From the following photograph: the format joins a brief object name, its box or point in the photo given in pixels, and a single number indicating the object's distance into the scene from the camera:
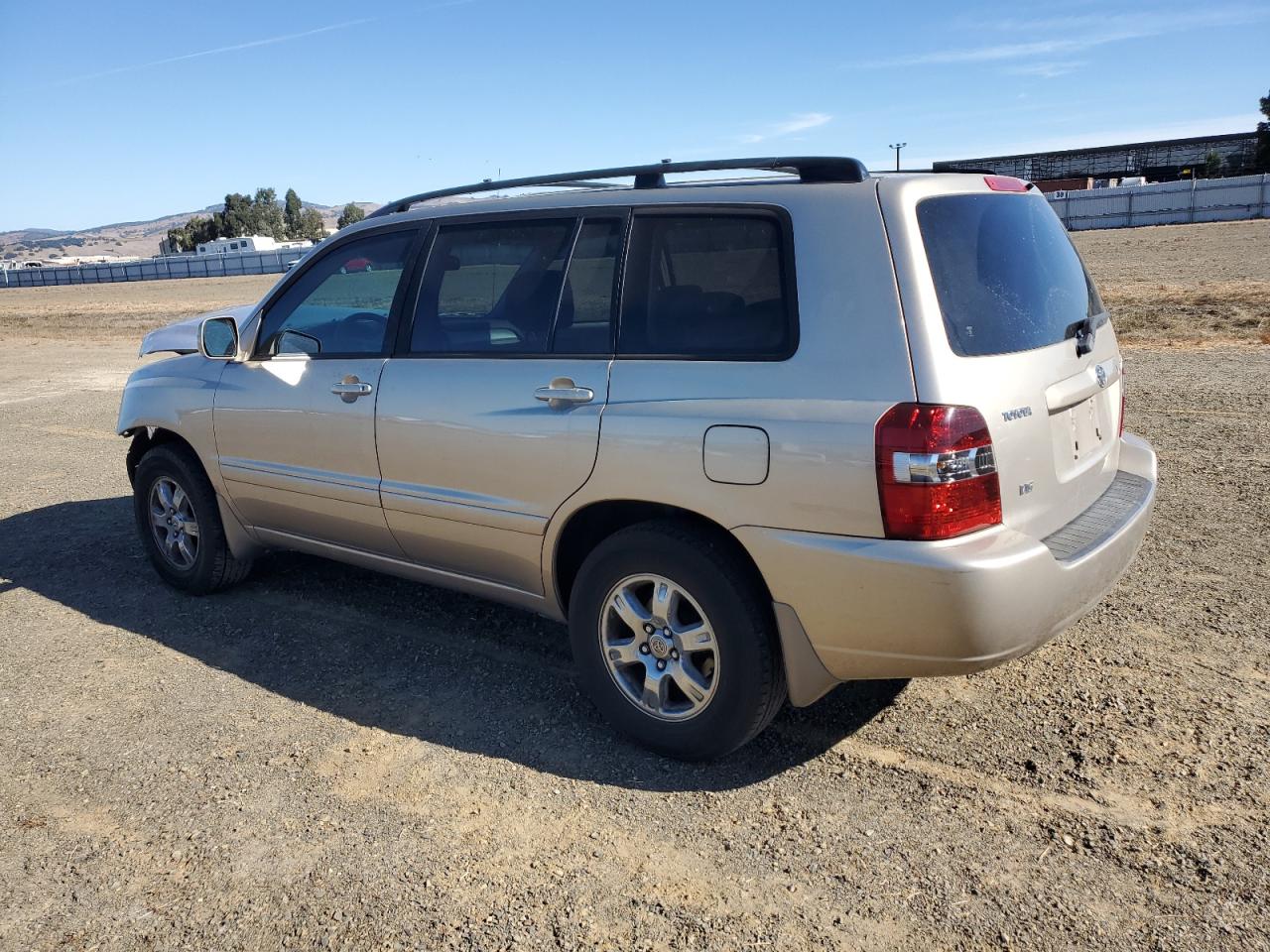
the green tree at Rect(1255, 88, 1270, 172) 71.06
